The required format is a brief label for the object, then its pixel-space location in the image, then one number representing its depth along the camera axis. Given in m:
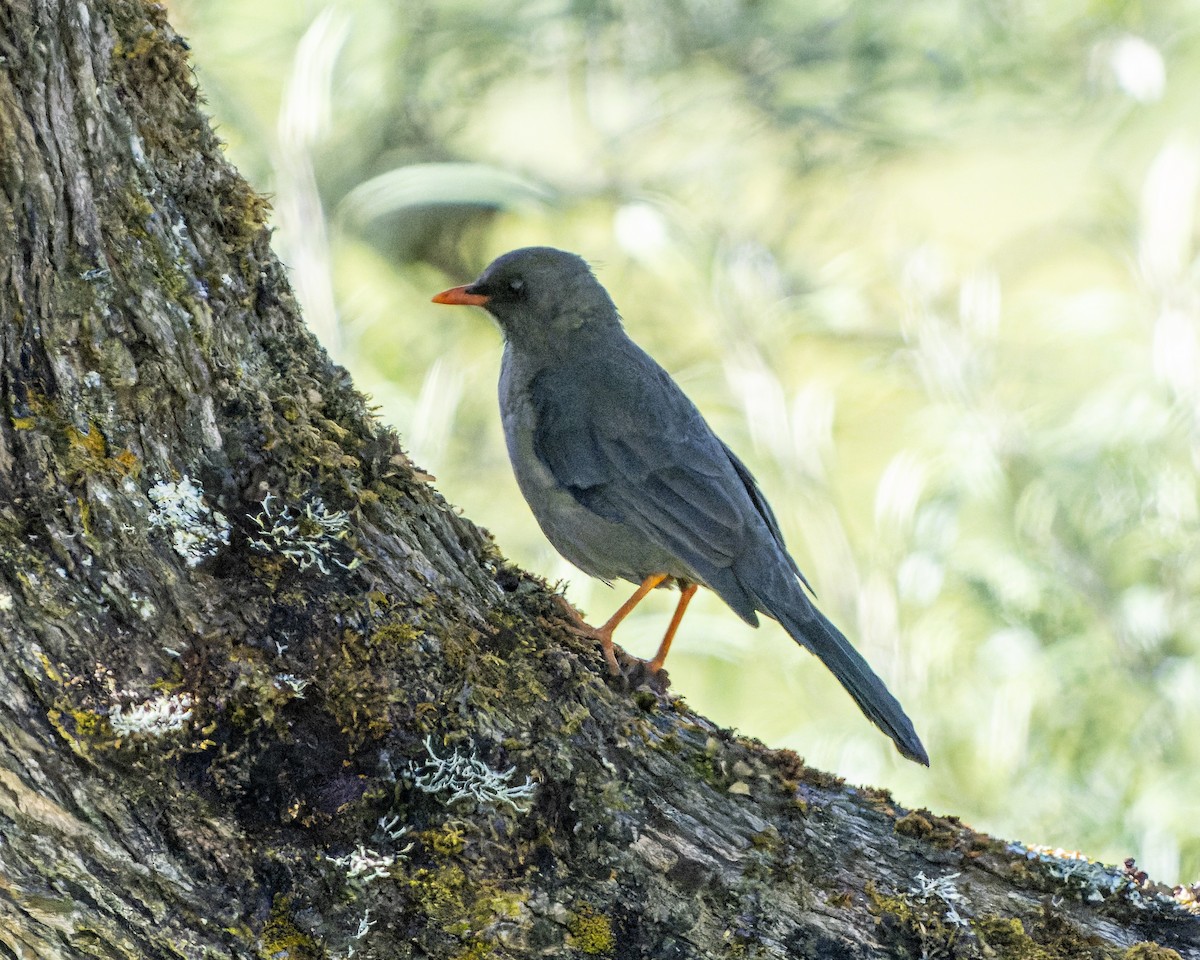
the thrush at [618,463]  7.57
